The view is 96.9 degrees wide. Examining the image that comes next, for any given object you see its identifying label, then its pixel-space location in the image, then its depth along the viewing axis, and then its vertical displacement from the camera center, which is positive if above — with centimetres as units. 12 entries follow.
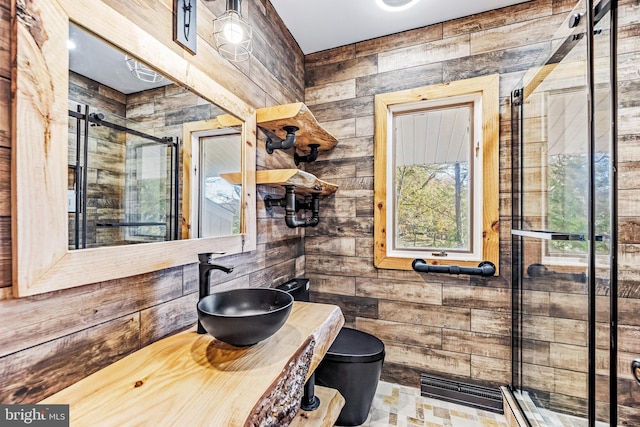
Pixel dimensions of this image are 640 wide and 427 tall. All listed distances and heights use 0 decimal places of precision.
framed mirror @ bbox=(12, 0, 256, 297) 64 +14
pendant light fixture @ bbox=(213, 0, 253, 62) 119 +81
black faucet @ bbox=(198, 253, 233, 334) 105 -22
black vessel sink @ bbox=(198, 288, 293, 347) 84 -34
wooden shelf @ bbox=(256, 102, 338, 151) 152 +53
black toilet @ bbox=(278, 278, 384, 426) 153 -88
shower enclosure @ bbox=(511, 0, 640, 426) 120 -10
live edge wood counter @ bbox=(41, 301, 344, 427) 61 -44
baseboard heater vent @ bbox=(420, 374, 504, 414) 178 -116
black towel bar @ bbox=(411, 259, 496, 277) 181 -36
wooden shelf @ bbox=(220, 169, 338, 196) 141 +19
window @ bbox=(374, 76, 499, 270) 185 +28
